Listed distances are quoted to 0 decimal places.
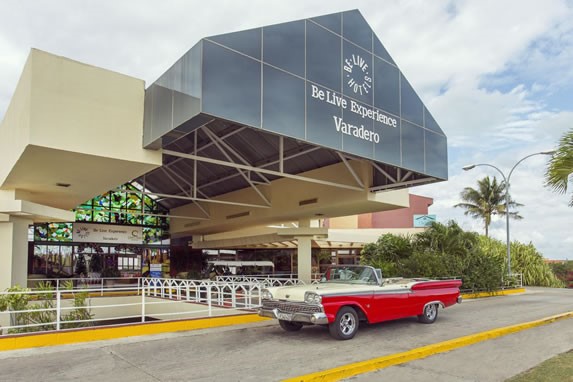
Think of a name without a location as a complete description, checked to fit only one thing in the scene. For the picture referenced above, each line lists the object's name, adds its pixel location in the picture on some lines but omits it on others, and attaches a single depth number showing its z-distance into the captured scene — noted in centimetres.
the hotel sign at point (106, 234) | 3048
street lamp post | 2512
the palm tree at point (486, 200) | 5166
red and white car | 1005
